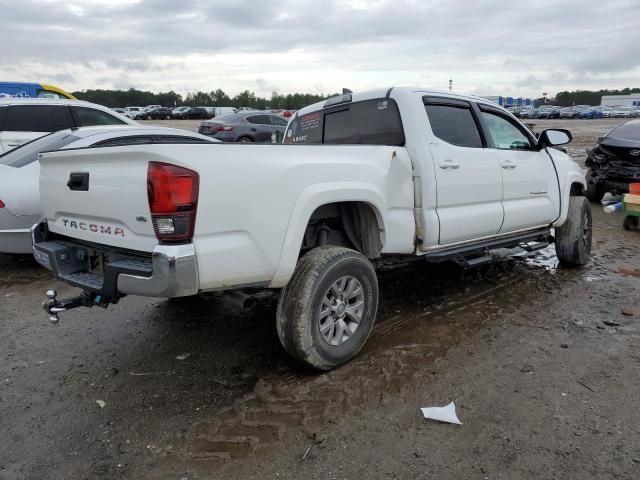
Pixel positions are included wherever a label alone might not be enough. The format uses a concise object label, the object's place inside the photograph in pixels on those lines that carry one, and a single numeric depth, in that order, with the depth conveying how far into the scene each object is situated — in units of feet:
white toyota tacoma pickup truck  9.14
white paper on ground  9.70
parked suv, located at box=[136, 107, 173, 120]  189.26
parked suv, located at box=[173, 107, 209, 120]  183.11
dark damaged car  30.37
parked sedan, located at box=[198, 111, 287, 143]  63.00
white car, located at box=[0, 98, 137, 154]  26.63
